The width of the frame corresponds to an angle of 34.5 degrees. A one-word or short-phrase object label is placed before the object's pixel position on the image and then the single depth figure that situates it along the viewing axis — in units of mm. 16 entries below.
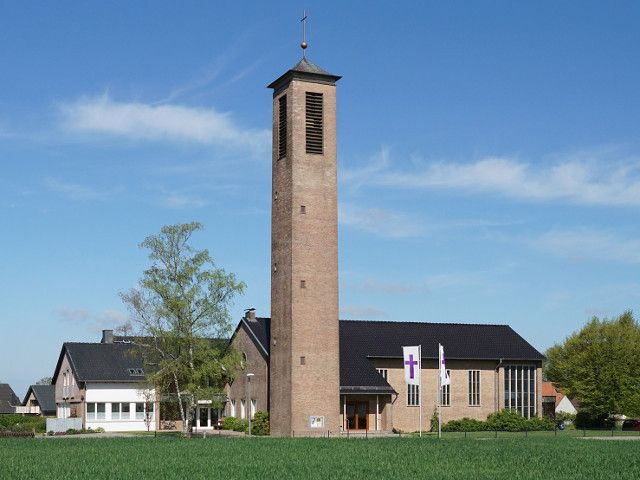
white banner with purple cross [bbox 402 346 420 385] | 59594
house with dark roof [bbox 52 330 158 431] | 78625
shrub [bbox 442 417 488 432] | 68438
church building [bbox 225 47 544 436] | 58906
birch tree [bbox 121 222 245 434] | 59250
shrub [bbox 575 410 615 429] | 76312
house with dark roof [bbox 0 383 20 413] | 104312
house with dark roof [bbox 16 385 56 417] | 88562
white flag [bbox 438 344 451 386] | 57675
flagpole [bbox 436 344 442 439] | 63850
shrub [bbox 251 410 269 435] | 62566
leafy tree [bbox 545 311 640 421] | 74062
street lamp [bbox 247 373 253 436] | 62641
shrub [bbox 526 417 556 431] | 70125
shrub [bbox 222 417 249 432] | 66812
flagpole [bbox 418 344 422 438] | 59844
